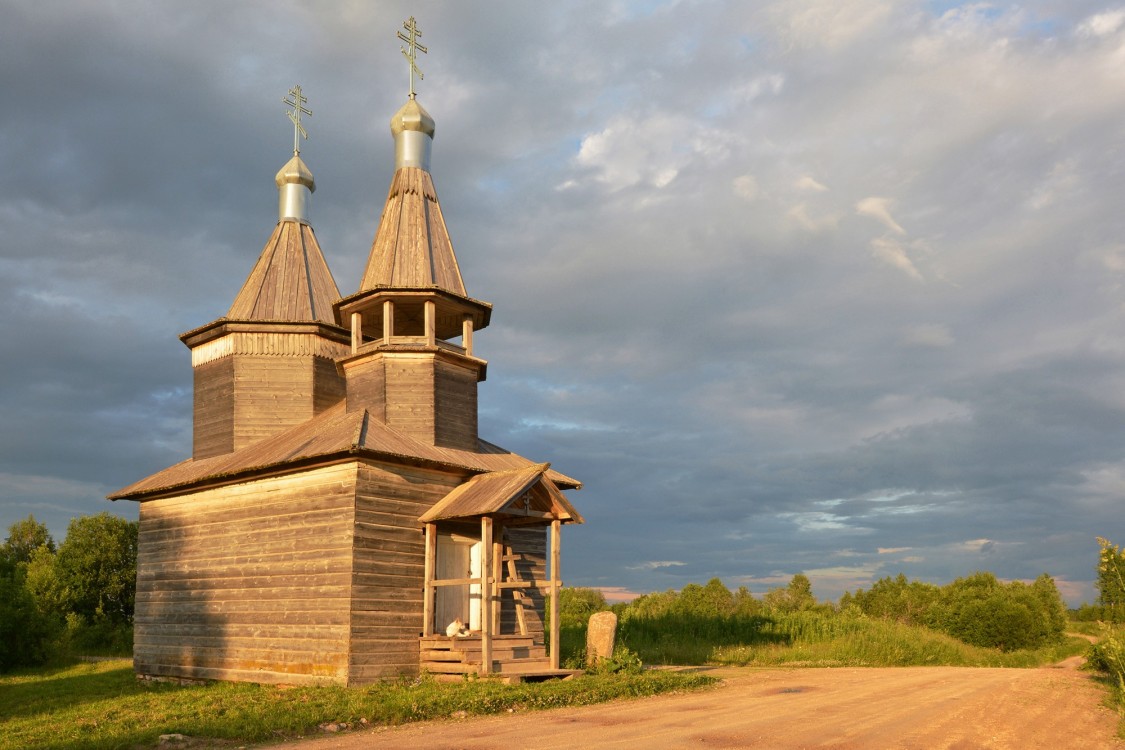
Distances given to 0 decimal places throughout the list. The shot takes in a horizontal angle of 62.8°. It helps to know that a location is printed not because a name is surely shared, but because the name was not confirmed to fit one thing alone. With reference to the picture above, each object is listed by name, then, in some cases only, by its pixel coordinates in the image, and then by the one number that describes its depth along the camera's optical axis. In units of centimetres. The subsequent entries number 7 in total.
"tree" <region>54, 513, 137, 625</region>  4097
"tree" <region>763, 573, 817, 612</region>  5572
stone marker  2141
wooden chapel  1903
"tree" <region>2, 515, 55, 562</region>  5400
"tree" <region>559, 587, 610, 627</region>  4044
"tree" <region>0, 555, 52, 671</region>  2738
